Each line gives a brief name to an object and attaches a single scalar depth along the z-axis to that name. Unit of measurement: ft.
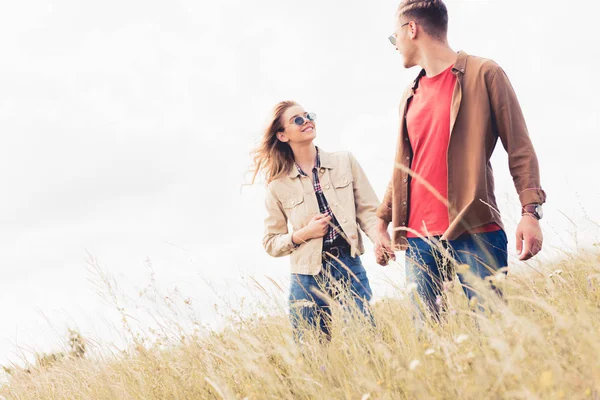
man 10.01
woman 13.64
